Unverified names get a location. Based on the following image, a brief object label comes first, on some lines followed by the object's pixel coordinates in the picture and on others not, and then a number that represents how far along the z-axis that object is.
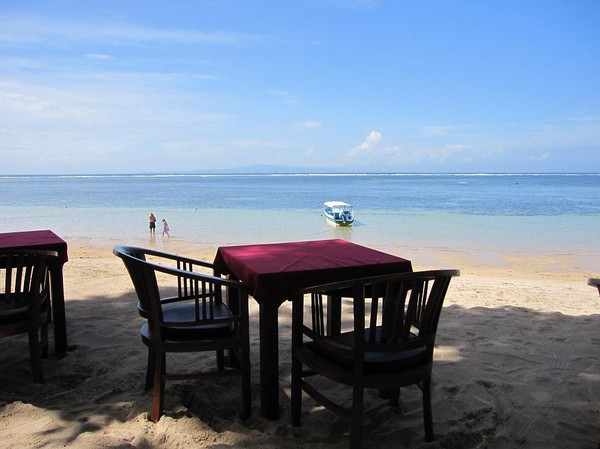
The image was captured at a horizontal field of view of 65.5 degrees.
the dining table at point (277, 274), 2.23
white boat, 20.28
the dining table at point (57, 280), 3.19
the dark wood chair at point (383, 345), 1.96
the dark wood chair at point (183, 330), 2.24
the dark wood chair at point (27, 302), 2.69
